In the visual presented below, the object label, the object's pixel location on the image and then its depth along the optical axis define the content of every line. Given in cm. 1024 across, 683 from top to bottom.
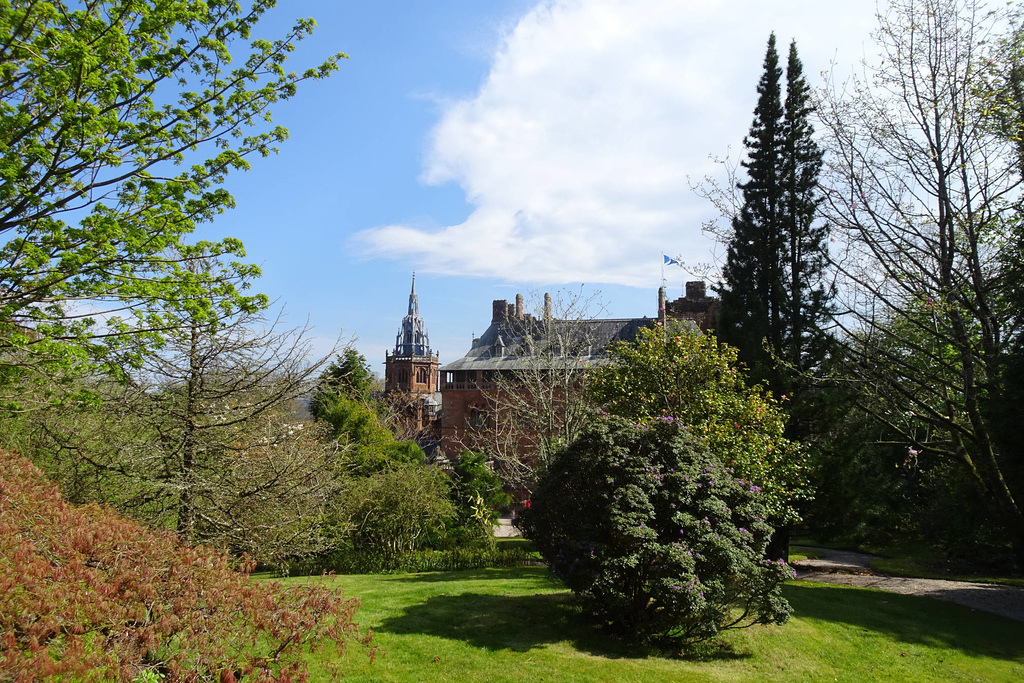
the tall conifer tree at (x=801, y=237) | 1969
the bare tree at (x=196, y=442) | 902
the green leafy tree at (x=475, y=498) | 1625
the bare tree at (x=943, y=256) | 1317
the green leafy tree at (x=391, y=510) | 1460
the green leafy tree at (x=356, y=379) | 2303
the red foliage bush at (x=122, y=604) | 367
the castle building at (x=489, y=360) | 3497
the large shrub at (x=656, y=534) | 760
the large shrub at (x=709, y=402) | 1040
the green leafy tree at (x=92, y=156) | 667
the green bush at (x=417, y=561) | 1455
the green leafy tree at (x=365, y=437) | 1748
